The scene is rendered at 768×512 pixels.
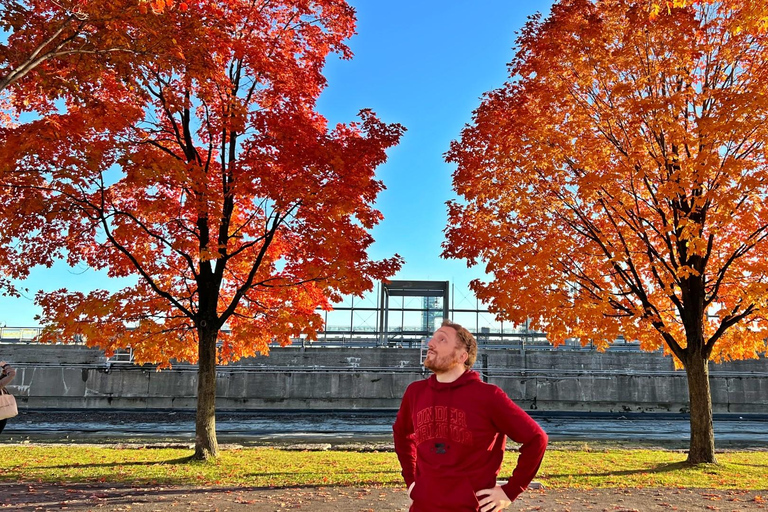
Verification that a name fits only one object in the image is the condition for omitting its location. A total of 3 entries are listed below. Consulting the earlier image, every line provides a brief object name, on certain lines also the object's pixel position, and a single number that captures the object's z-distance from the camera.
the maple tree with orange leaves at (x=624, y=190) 10.33
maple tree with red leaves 9.84
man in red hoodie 2.53
